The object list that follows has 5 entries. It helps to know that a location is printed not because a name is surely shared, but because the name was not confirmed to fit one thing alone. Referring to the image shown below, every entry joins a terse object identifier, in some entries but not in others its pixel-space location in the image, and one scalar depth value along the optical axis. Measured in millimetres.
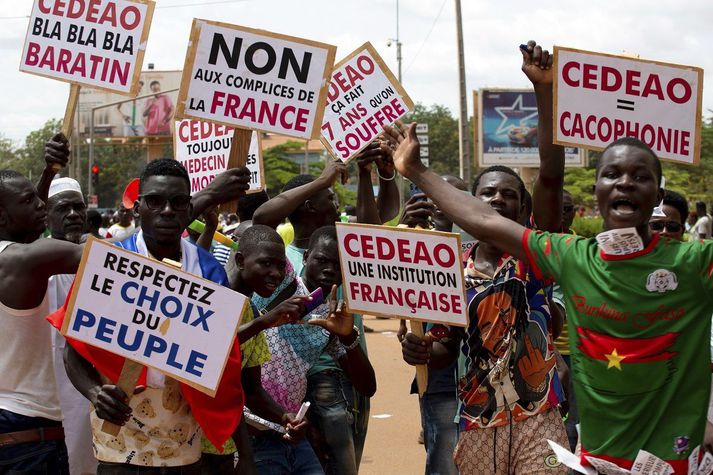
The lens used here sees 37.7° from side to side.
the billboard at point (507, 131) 33906
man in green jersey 3506
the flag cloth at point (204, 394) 4266
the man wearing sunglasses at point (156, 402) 4215
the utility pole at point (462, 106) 23391
